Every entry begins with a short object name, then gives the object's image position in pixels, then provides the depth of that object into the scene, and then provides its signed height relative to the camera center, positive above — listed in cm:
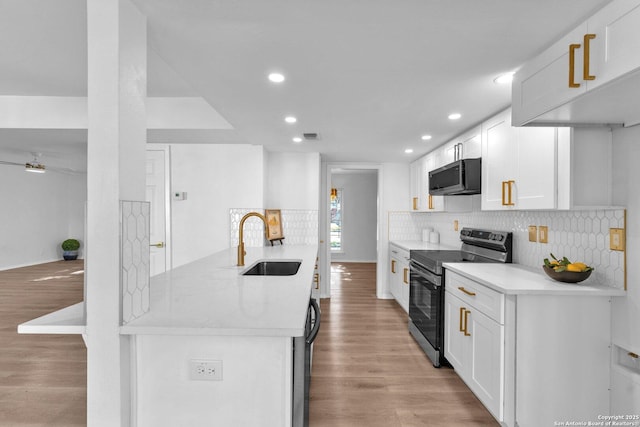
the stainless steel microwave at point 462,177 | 303 +31
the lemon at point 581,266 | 202 -31
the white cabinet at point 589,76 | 127 +58
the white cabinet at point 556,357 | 195 -81
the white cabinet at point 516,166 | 212 +32
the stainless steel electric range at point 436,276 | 298 -60
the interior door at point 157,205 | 418 +7
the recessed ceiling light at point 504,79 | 204 +79
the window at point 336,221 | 930 -26
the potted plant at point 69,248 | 819 -89
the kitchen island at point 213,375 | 132 -62
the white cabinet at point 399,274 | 438 -85
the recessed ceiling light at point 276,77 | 210 +81
